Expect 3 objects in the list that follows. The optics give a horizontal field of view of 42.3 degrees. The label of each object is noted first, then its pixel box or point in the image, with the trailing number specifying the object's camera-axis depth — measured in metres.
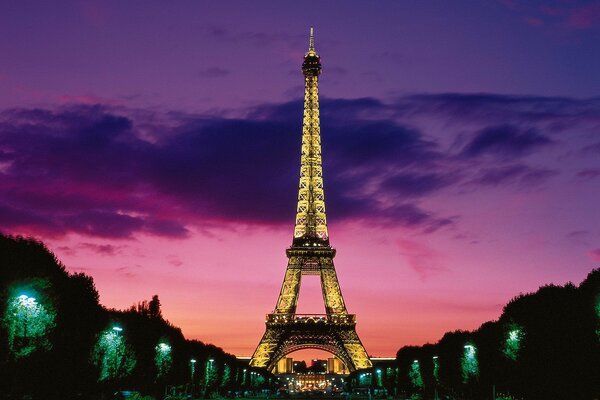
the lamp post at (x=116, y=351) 61.94
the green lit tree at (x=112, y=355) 59.53
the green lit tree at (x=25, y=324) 42.23
